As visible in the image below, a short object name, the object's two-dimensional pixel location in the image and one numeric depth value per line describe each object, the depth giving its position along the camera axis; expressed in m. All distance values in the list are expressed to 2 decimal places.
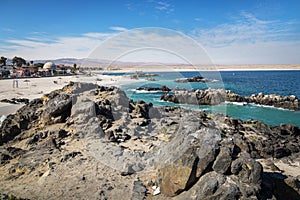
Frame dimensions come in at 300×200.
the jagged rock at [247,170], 6.01
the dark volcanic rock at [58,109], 12.38
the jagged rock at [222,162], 6.17
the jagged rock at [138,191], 6.91
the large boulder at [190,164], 6.27
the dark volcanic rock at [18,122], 11.81
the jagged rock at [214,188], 5.70
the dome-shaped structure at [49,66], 83.79
